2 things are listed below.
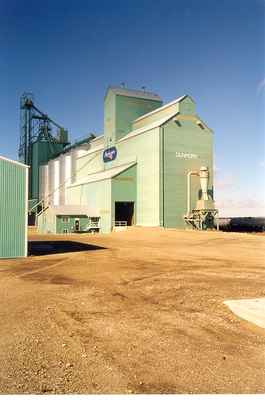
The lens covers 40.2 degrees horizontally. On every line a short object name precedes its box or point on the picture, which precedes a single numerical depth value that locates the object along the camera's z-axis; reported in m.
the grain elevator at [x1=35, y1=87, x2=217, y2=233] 49.06
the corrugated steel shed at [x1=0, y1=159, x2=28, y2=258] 20.95
